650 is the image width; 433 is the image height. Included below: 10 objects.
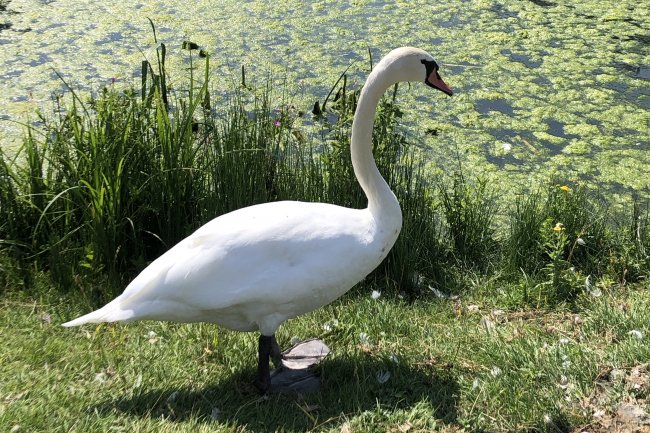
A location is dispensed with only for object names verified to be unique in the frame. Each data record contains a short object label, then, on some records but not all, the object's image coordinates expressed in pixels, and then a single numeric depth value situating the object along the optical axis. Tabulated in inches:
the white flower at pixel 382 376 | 134.4
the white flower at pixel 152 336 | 147.1
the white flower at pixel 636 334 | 140.5
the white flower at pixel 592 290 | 169.3
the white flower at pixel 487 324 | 152.9
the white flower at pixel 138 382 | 130.2
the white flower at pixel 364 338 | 148.0
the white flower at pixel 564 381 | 128.8
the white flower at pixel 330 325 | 153.8
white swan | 123.0
